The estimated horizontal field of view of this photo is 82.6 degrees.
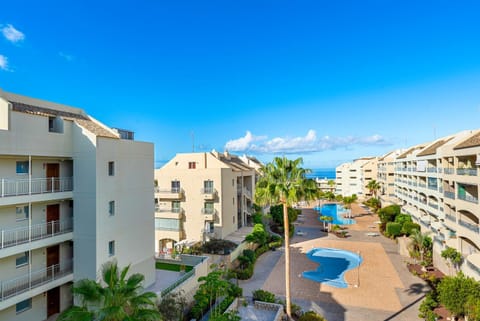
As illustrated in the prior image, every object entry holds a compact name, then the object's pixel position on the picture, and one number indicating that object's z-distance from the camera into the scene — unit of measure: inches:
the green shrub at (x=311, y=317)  720.9
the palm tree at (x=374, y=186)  2804.9
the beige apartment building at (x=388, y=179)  2426.7
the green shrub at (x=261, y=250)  1360.1
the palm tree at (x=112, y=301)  412.5
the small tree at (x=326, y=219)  1947.6
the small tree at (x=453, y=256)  1015.6
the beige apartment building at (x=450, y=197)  954.1
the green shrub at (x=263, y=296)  840.3
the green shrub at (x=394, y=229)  1609.3
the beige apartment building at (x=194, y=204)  1424.7
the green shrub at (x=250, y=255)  1200.7
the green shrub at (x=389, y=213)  1883.6
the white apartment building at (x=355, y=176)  3373.5
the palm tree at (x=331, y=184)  4400.1
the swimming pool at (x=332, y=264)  1082.8
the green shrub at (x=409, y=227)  1510.8
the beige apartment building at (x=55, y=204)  581.3
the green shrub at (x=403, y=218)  1639.3
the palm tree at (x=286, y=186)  766.5
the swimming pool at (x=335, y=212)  2352.1
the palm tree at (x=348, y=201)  2721.0
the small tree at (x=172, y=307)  665.0
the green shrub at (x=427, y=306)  778.8
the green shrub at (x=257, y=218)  1716.3
